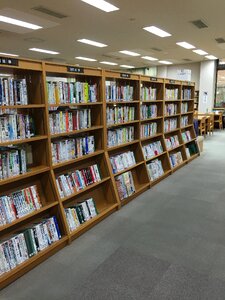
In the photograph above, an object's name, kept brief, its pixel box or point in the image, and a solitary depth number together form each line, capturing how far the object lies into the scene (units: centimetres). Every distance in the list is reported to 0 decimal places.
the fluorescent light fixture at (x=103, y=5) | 462
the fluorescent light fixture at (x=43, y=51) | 916
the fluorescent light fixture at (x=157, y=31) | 650
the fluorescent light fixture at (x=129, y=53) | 989
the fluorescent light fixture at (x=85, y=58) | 1123
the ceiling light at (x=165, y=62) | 1264
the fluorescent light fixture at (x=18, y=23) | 554
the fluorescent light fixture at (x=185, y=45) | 842
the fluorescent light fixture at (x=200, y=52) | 969
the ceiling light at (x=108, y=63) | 1294
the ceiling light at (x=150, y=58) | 1137
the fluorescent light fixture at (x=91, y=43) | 789
